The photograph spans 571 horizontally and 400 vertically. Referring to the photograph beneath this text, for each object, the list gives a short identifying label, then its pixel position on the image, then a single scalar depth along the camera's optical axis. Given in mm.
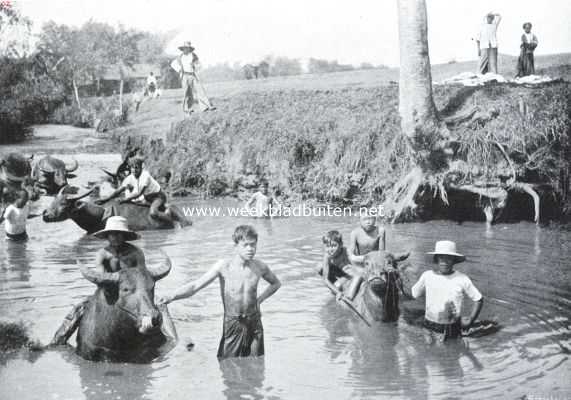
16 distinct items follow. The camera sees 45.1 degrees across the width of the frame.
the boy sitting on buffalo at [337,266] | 8759
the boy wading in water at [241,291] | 6363
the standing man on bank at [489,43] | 17516
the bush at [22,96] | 15000
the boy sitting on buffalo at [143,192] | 15109
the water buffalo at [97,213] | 14055
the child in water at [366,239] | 9578
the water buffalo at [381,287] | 7879
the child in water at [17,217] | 12883
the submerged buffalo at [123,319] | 6172
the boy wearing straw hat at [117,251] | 6785
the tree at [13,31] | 11359
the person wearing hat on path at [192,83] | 24031
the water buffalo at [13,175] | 15148
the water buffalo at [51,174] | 16922
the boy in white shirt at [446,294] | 7383
